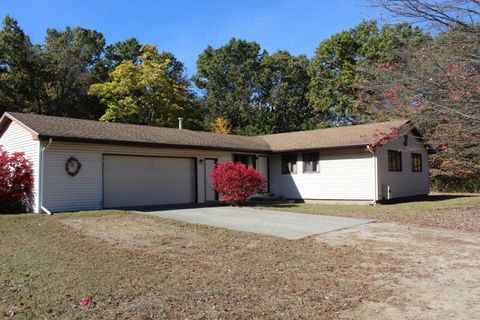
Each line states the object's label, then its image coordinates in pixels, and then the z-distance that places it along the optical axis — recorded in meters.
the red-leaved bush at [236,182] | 17.62
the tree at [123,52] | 41.97
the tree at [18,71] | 33.47
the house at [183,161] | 14.91
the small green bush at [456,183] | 28.67
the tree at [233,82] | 44.50
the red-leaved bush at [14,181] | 14.64
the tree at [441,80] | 9.16
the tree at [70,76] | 36.25
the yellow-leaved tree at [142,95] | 34.91
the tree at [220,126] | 41.21
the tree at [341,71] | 34.09
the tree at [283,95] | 43.78
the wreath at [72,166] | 14.98
